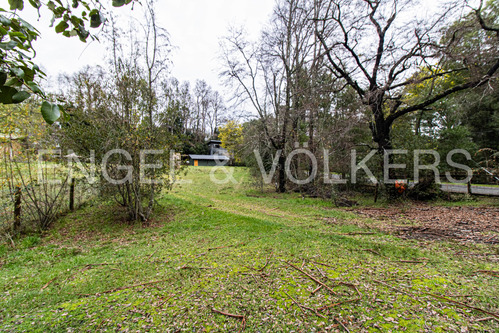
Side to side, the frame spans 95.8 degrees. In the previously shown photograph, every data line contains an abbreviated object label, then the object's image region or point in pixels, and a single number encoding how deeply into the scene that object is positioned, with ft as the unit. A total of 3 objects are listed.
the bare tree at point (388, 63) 24.82
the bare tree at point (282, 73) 38.42
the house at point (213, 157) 115.25
